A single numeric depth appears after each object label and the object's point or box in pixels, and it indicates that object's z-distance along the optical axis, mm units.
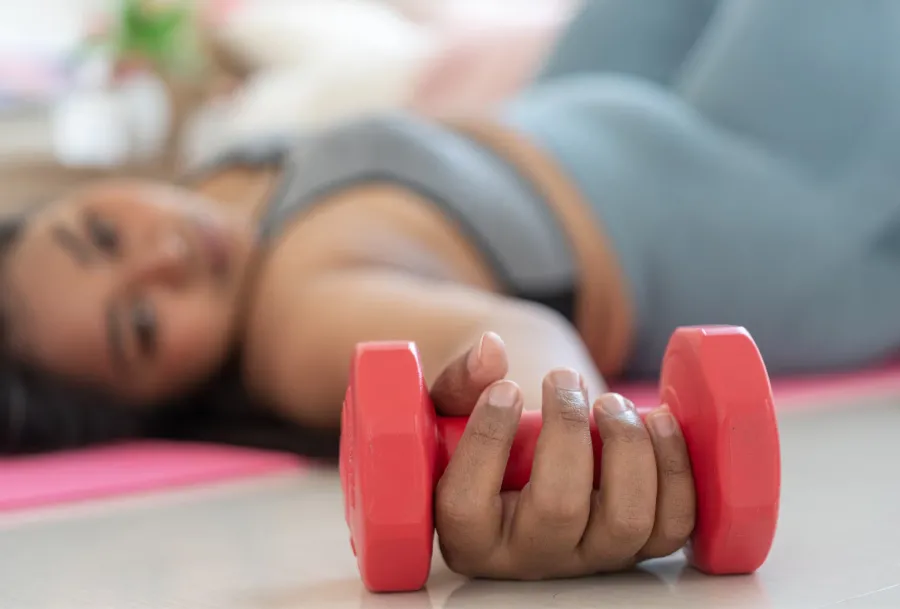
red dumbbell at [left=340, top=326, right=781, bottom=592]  701
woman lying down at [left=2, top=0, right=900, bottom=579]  1168
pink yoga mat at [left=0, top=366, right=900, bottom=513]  977
